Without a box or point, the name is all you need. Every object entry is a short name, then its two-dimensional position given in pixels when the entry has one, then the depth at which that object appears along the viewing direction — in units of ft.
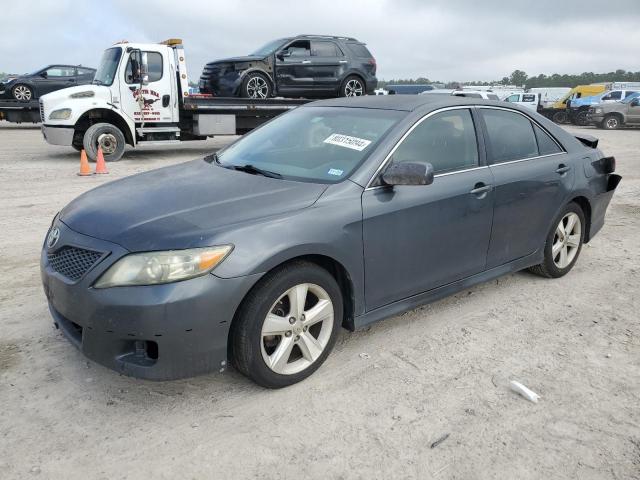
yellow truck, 95.71
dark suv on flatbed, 43.37
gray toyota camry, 8.49
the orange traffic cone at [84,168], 31.94
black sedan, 57.52
